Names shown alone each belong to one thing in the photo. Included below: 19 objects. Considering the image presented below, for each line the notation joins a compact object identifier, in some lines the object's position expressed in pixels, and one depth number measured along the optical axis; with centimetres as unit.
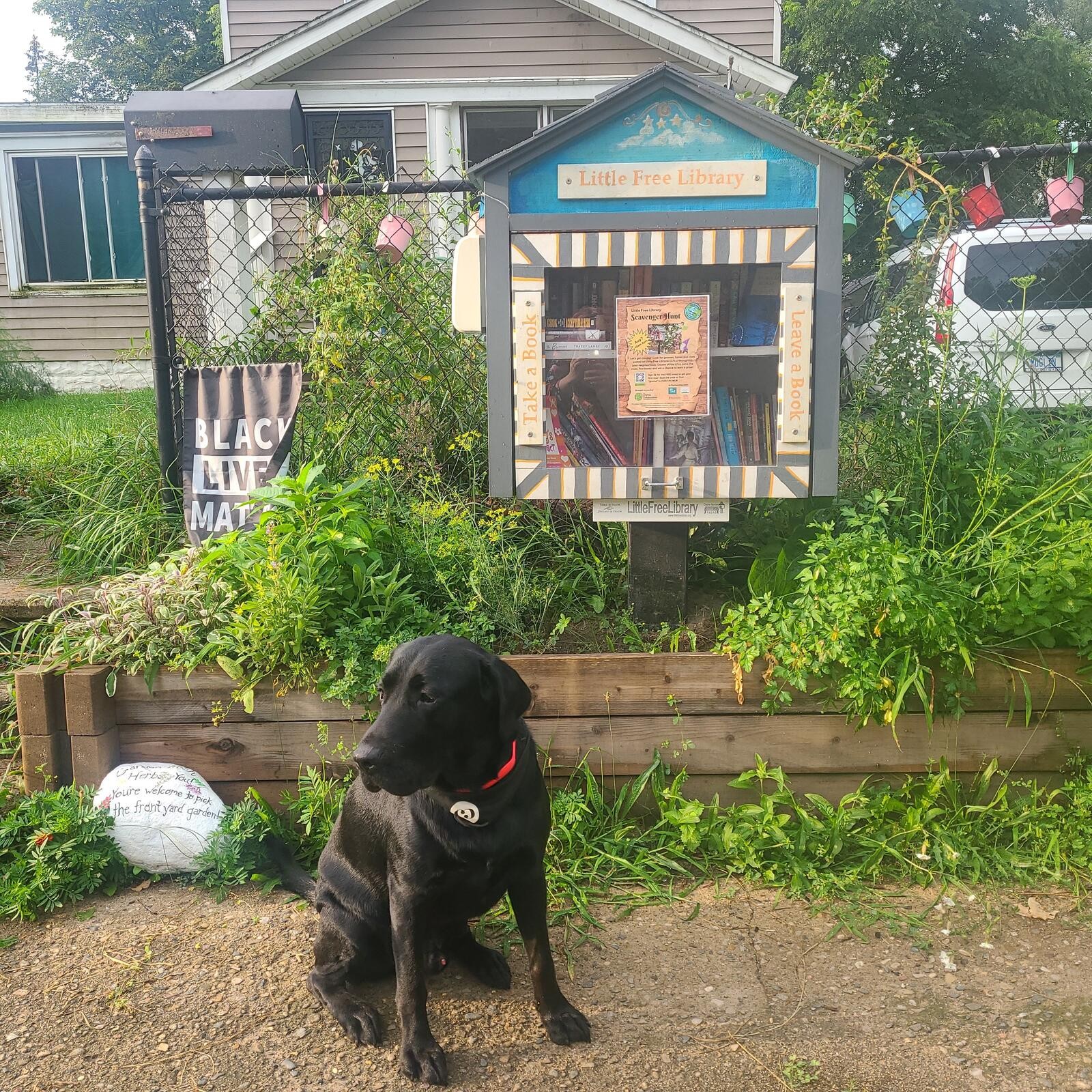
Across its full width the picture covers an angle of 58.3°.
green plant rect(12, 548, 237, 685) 320
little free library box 307
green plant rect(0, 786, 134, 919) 287
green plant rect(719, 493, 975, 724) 292
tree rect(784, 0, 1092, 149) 1742
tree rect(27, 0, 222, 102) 3103
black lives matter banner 401
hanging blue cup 395
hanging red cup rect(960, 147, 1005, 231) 456
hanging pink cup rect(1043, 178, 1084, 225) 432
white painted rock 300
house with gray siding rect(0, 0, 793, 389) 1101
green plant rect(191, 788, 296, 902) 300
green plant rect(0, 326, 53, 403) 1107
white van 402
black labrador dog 210
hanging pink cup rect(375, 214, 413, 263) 436
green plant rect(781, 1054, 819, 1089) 217
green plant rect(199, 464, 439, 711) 312
